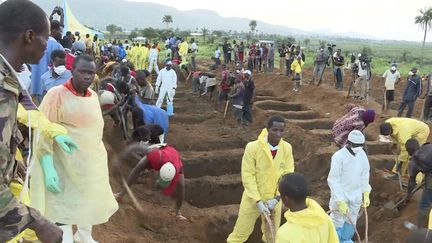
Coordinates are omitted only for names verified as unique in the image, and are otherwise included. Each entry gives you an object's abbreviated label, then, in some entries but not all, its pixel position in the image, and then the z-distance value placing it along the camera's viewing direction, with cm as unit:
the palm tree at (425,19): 4253
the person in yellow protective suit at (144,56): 2164
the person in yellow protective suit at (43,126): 271
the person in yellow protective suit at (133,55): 2186
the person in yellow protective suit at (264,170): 498
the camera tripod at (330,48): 1867
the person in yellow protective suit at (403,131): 774
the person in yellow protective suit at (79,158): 352
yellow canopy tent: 1878
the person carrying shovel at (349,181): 520
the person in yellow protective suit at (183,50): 2306
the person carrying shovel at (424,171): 579
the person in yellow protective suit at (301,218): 303
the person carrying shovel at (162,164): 540
